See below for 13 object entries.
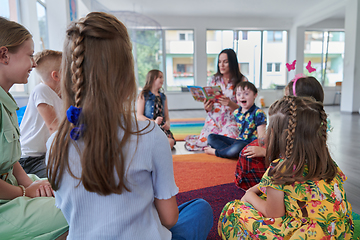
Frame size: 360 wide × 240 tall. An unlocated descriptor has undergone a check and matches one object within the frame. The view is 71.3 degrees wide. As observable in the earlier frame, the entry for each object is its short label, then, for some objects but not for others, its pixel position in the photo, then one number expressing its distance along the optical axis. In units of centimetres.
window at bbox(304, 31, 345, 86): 822
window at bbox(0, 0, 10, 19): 359
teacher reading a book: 274
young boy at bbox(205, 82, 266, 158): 225
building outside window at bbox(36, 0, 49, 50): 443
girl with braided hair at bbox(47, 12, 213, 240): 57
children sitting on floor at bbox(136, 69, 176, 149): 285
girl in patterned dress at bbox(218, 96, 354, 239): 88
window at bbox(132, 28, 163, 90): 768
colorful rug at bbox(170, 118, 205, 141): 390
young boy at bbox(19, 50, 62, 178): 148
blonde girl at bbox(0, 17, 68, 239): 86
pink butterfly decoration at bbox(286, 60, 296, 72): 209
